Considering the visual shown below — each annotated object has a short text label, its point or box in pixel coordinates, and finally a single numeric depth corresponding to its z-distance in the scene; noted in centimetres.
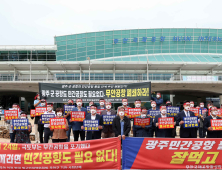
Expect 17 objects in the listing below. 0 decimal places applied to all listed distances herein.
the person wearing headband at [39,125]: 808
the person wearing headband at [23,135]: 686
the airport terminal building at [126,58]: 3231
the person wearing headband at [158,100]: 934
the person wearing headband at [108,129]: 704
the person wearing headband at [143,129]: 665
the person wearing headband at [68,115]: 764
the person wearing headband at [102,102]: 809
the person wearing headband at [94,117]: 663
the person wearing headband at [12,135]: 738
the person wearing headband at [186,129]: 682
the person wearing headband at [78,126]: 722
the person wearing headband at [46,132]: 685
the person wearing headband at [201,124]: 946
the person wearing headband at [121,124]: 612
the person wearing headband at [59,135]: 637
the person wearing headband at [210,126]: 664
